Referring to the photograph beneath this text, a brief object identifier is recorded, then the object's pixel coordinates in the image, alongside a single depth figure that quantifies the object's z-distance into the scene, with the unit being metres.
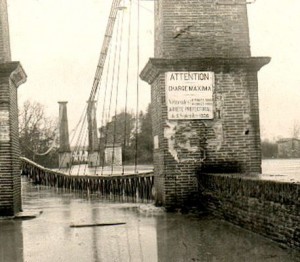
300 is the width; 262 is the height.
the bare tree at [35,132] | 46.38
